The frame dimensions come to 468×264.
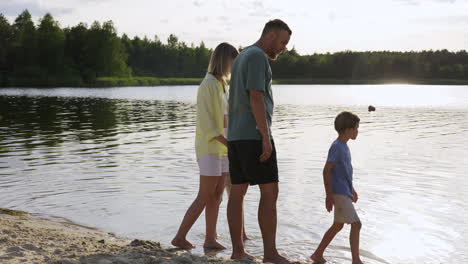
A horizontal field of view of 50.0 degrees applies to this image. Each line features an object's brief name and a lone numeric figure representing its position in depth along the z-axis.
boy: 4.71
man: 4.41
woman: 5.07
